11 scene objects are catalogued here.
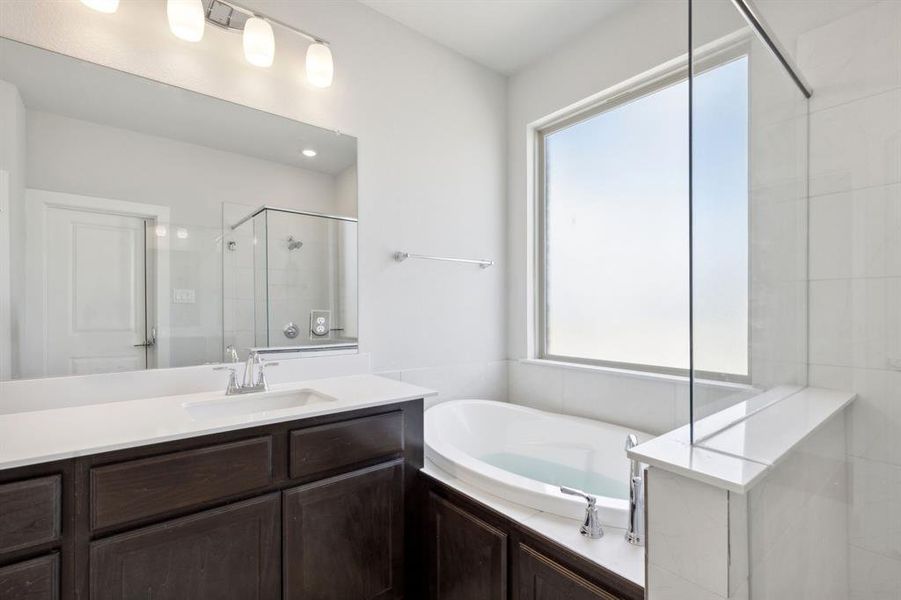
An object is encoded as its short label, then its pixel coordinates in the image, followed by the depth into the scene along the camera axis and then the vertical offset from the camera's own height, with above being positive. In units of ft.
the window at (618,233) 6.87 +1.18
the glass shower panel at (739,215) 3.13 +0.70
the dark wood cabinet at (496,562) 3.68 -2.60
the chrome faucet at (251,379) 5.36 -1.06
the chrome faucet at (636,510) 3.93 -2.01
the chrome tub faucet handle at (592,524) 4.00 -2.16
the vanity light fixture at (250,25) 5.43 +3.60
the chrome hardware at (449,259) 7.36 +0.74
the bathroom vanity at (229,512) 3.28 -1.99
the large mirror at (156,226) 4.51 +0.92
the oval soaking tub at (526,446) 5.61 -2.42
